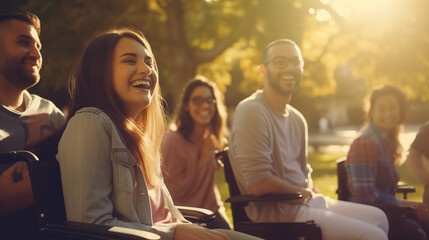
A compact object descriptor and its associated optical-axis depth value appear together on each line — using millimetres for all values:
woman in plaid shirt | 3764
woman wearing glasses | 4871
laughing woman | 2139
